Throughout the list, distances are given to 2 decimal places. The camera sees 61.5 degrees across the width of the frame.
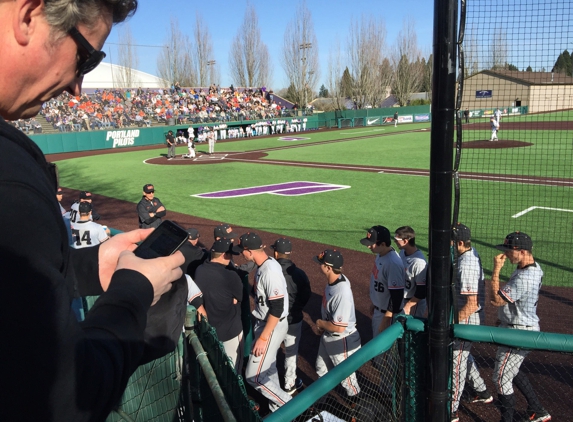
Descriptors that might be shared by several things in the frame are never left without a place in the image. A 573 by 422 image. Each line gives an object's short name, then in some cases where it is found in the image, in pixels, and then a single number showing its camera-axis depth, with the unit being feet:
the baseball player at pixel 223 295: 18.71
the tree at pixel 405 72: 204.82
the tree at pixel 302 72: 207.31
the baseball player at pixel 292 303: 19.13
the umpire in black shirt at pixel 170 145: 95.25
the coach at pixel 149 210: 33.91
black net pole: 8.59
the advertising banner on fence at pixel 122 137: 126.41
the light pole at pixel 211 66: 228.63
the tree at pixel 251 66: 217.36
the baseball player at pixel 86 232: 25.26
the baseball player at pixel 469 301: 16.24
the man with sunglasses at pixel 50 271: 3.07
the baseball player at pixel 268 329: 17.53
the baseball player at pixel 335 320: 18.28
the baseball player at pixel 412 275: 18.88
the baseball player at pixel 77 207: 28.43
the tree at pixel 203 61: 226.99
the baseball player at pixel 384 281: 19.20
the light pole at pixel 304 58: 205.09
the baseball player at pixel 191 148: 95.35
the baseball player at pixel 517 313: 15.51
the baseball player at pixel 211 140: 100.78
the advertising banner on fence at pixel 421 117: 186.41
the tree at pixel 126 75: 202.18
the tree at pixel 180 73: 230.27
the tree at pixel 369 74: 202.49
